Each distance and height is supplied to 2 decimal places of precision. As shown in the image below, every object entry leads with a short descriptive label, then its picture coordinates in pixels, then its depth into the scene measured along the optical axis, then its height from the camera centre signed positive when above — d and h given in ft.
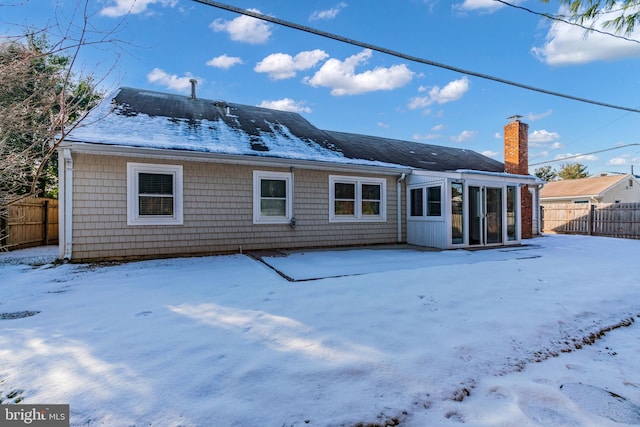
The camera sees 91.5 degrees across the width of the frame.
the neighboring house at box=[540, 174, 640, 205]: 74.38 +6.40
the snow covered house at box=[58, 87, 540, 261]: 22.47 +2.42
